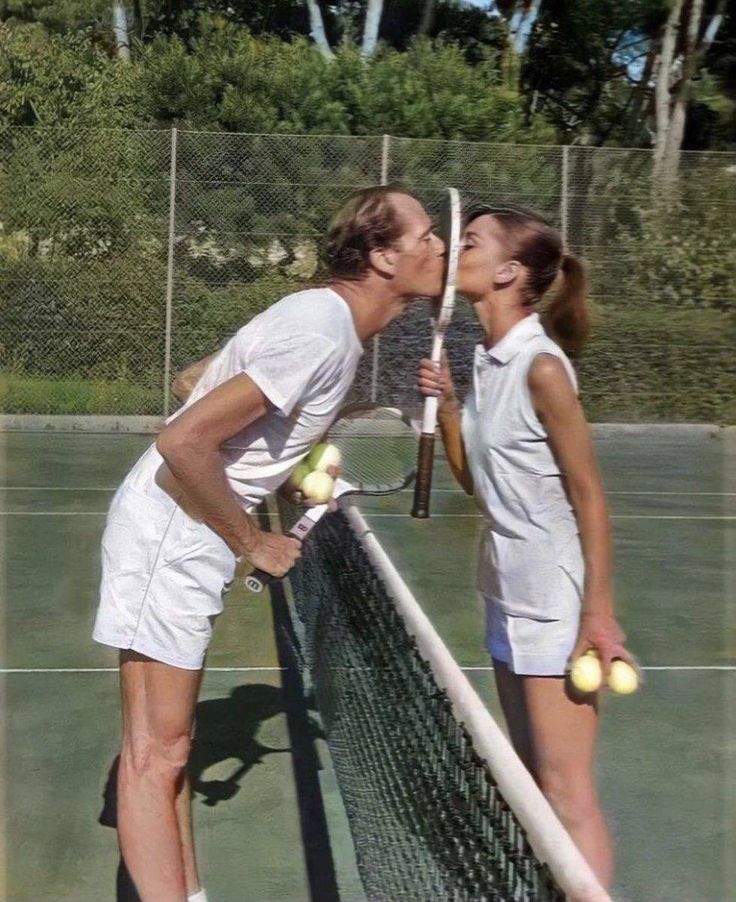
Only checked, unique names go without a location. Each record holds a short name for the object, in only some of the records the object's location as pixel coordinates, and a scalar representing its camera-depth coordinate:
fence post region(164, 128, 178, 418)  11.66
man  2.35
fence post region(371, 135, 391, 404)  11.62
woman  2.48
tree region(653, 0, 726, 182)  18.22
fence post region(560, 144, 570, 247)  11.96
